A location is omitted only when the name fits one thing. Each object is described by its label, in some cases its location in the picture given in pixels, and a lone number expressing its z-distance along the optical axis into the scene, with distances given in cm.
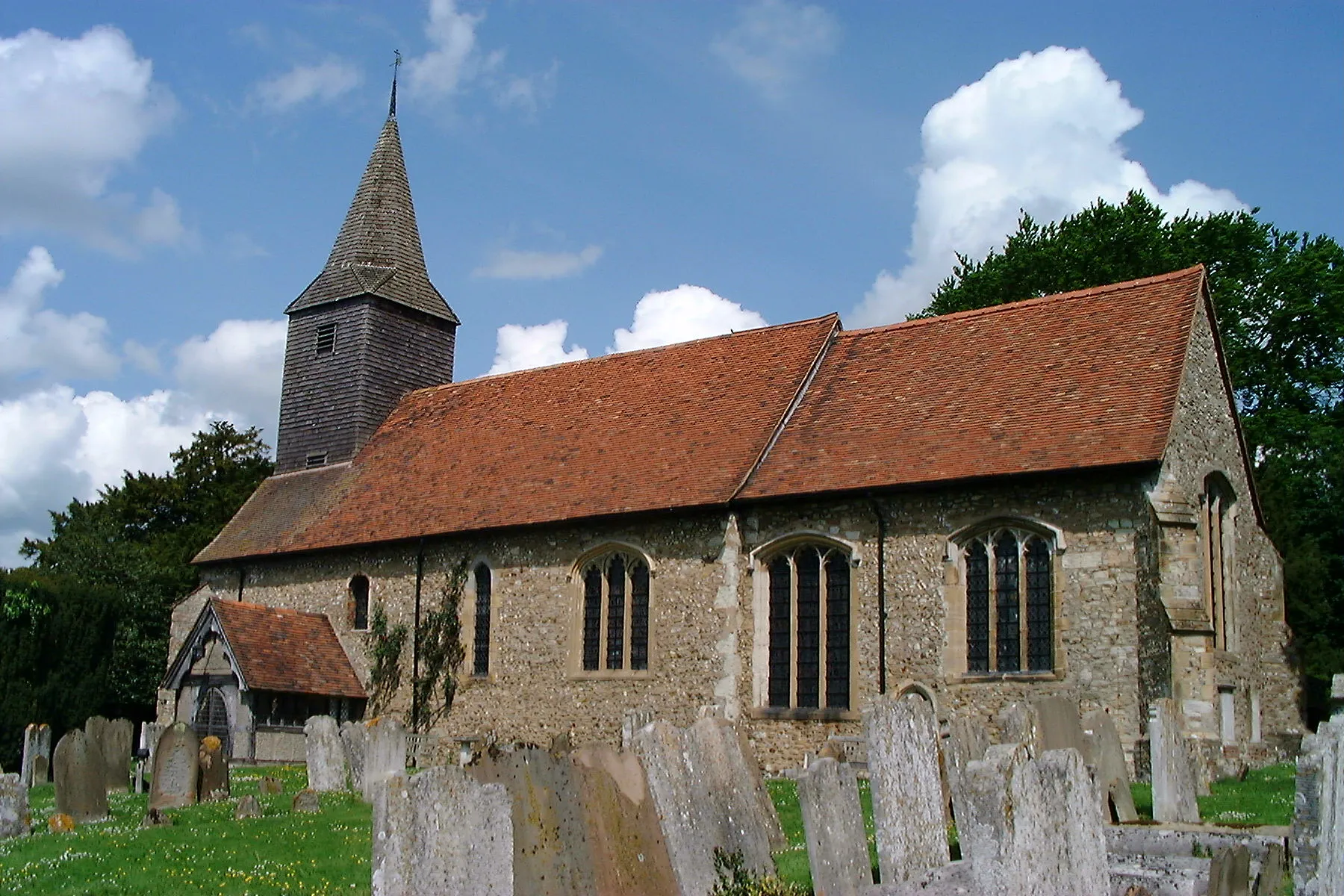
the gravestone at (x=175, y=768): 1684
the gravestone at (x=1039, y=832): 656
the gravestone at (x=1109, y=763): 1127
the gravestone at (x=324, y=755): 1912
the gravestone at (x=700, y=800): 928
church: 1864
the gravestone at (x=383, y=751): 1677
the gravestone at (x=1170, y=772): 1188
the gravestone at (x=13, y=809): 1441
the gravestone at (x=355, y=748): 1902
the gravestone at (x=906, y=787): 916
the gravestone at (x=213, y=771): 1719
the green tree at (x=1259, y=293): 3083
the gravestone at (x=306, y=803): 1580
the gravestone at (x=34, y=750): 2245
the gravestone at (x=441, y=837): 722
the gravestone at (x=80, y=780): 1545
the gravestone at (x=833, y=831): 912
